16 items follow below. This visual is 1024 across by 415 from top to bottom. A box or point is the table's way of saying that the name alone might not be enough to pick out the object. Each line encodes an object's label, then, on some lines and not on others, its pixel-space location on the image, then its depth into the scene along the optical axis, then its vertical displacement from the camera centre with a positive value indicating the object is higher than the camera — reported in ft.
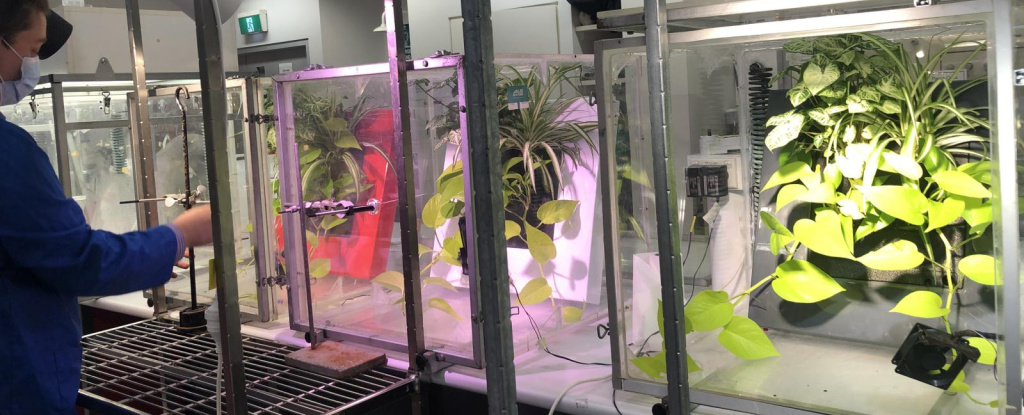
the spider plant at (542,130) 7.23 +0.19
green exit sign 17.83 +3.03
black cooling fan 4.99 -1.30
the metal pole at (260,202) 8.24 -0.30
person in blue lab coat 4.57 -0.40
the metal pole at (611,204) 6.02 -0.38
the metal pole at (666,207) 5.18 -0.36
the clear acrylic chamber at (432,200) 7.00 -0.35
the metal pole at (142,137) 8.81 +0.42
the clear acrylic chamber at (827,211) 4.82 -0.46
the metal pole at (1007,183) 4.35 -0.28
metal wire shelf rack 6.40 -1.65
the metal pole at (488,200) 4.20 -0.20
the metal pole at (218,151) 4.69 +0.12
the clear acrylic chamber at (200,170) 8.52 +0.04
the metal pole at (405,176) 6.64 -0.11
